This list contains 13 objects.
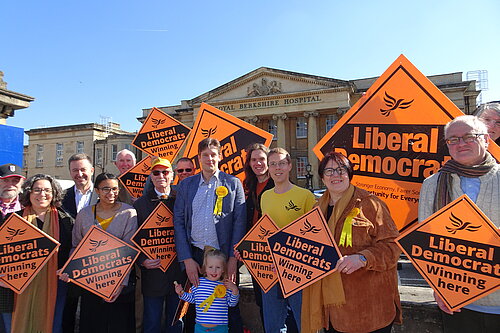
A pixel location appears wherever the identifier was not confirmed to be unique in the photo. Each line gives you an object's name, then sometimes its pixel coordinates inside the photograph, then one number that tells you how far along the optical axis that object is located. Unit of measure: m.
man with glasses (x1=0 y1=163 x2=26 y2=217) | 4.03
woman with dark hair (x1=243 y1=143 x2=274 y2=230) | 3.96
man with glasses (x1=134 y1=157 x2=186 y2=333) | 3.66
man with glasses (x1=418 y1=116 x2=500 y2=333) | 2.38
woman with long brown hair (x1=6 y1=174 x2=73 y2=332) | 3.55
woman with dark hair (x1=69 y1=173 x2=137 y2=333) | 3.58
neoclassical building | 37.84
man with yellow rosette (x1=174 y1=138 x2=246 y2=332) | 3.55
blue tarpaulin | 7.82
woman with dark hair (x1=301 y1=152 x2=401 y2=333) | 2.53
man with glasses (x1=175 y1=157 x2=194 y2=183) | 4.76
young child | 3.40
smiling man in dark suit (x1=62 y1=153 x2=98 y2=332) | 4.50
